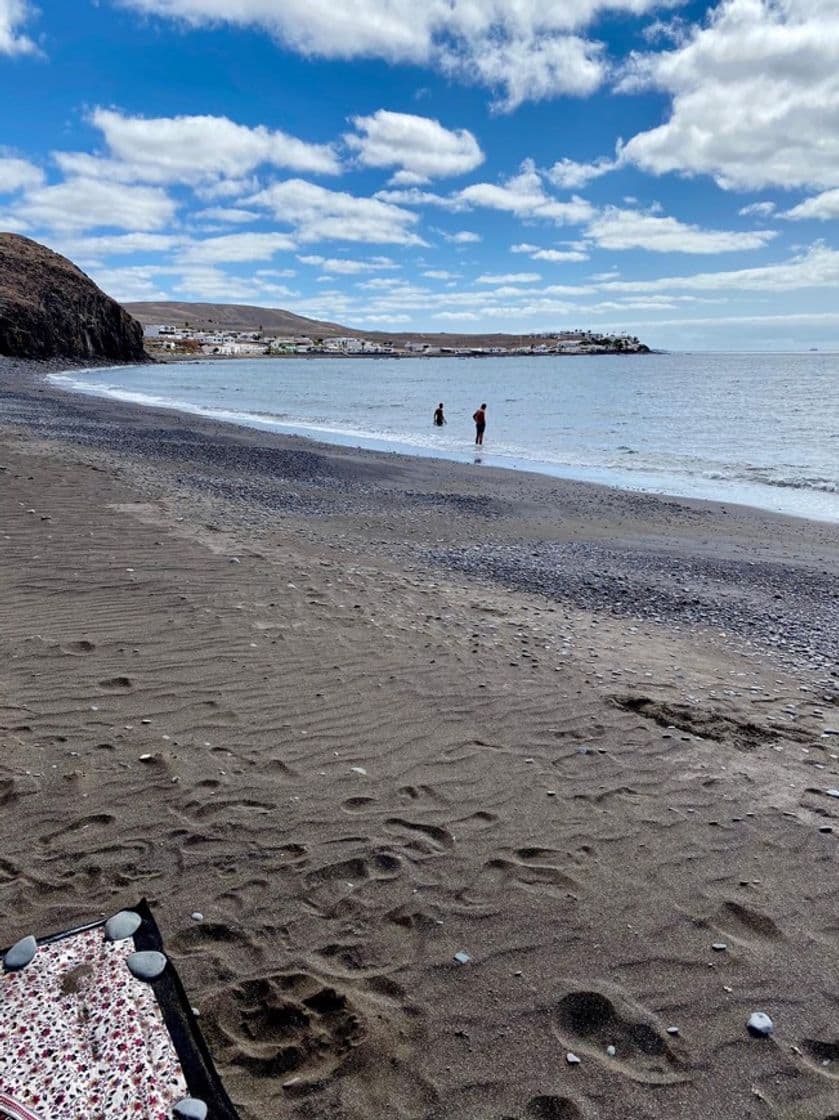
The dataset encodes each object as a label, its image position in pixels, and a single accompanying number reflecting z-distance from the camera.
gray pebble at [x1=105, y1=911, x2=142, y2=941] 3.08
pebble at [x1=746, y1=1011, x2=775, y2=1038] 2.98
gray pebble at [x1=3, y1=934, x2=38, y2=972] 2.85
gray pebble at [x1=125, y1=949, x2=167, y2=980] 2.87
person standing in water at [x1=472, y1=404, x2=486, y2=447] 30.01
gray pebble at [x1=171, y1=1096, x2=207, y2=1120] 2.31
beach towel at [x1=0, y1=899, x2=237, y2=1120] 2.33
